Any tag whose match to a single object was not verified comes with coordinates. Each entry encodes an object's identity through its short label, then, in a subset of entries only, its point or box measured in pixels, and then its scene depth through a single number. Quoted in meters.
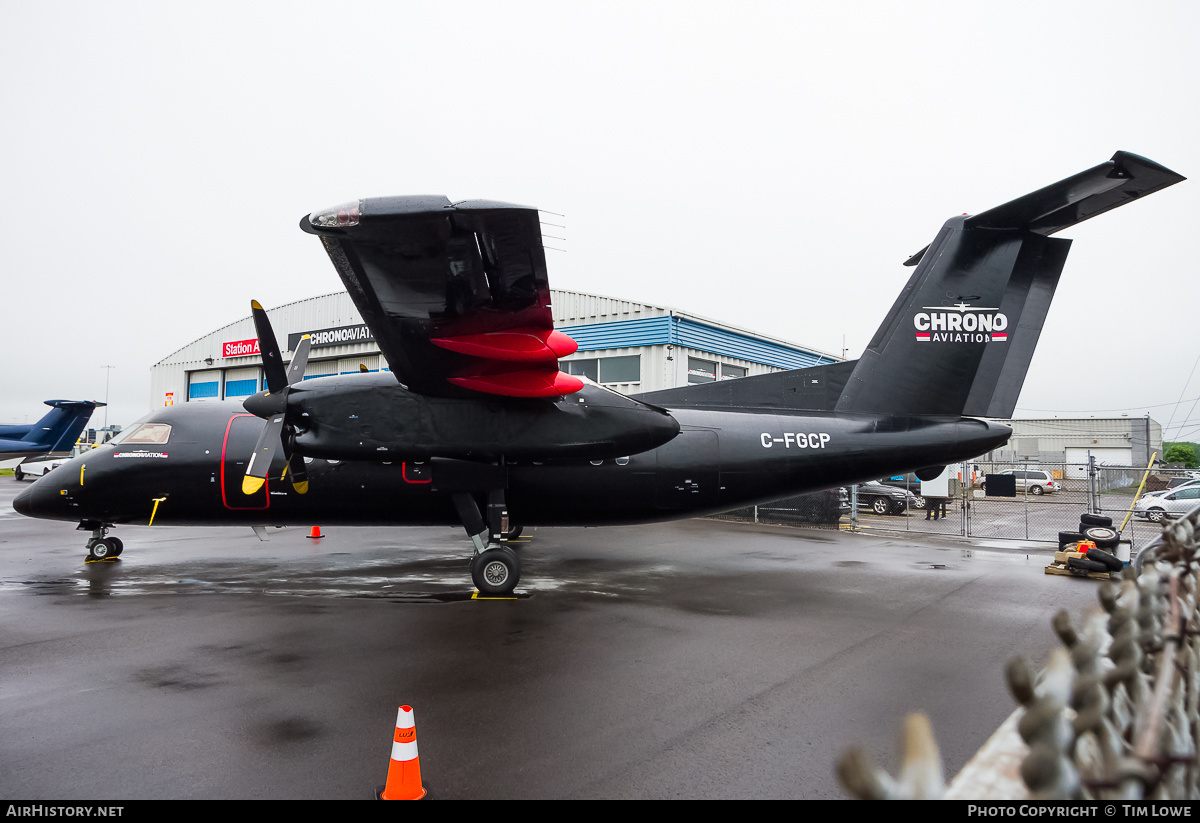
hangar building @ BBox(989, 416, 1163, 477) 61.50
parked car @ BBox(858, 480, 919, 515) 25.73
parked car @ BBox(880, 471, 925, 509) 28.33
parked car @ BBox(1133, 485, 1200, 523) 22.84
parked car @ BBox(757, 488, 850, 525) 20.08
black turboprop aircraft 8.63
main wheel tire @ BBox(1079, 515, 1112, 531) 12.20
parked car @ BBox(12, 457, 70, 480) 36.58
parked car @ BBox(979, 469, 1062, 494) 40.66
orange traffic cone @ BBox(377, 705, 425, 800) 3.70
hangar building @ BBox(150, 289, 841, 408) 24.41
